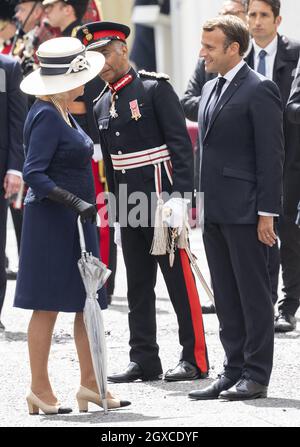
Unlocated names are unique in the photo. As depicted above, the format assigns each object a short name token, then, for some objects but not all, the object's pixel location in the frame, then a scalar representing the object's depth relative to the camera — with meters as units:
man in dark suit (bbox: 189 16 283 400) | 15.44
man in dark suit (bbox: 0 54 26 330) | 20.25
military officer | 16.72
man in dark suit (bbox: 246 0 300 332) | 19.83
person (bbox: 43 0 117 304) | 21.41
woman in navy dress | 15.24
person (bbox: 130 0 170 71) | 45.26
